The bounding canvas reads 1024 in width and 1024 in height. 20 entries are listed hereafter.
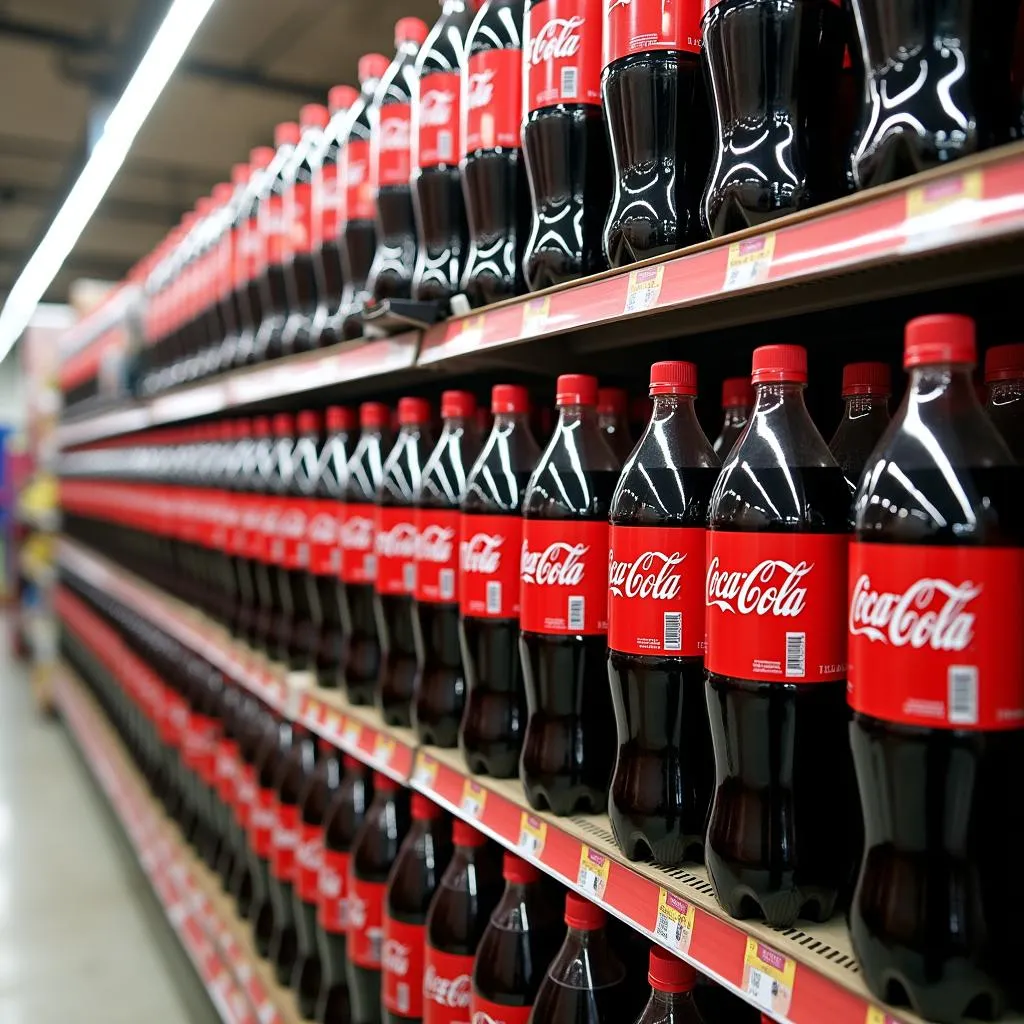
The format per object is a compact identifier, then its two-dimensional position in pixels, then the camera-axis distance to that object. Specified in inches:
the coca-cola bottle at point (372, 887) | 75.7
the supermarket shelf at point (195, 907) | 95.4
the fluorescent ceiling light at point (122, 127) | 131.8
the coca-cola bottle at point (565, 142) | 52.1
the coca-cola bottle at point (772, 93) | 40.6
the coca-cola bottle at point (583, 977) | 51.1
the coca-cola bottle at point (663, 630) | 45.1
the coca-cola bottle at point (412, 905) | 67.4
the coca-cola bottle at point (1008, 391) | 39.7
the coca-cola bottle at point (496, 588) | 59.4
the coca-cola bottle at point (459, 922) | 61.2
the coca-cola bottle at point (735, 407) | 51.5
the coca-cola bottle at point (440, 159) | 65.3
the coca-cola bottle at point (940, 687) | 31.5
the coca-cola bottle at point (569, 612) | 52.1
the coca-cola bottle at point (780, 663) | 38.5
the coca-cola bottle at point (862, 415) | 45.3
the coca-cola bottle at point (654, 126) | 46.3
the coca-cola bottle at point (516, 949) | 55.9
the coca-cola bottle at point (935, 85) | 33.9
